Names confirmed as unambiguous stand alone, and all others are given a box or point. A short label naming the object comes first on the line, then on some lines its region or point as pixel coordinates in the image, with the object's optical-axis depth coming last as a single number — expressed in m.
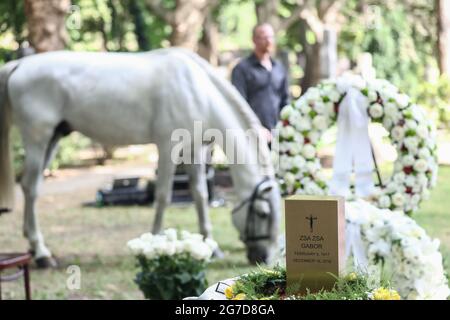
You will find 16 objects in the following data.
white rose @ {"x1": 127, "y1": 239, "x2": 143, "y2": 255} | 8.72
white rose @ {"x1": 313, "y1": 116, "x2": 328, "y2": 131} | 9.85
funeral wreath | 9.55
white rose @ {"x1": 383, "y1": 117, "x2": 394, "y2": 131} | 9.61
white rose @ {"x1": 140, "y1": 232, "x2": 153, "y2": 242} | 8.98
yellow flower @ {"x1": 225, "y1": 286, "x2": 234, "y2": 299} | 4.83
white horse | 11.78
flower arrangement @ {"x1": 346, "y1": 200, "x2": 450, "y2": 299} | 6.46
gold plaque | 4.66
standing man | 13.32
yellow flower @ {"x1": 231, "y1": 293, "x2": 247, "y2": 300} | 4.62
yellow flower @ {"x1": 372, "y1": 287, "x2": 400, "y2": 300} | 4.49
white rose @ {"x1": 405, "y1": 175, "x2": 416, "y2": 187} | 9.69
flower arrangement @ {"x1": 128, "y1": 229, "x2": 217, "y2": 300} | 8.75
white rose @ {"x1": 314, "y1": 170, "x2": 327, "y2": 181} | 9.98
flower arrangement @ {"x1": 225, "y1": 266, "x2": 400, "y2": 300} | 4.55
